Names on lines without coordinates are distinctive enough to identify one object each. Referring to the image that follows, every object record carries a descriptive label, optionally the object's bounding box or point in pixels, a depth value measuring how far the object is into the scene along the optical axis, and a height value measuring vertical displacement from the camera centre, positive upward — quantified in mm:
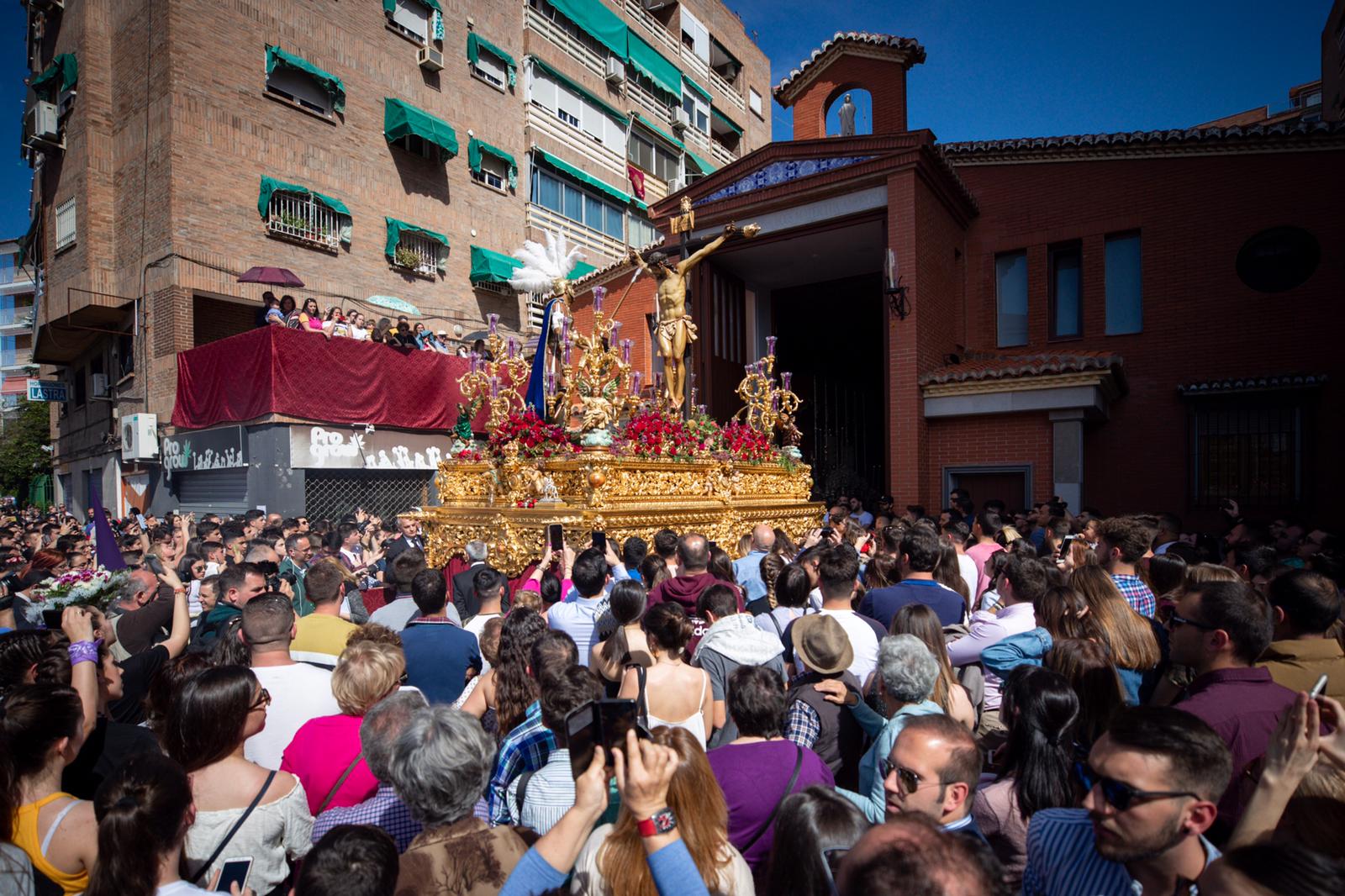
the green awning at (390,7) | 21016 +13059
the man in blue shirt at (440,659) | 4305 -1245
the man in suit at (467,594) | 6595 -1338
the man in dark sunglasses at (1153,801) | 1817 -907
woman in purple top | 2461 -1135
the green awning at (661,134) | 30234 +13896
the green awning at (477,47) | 23344 +13350
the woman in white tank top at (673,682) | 3352 -1094
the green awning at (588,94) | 26359 +13809
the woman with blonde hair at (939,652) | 3322 -990
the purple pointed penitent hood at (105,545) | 5414 -689
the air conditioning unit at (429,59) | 22000 +12100
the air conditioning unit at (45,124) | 18438 +8542
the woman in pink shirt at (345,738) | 2873 -1190
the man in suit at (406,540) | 8672 -1199
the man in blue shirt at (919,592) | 4715 -950
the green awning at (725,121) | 35641 +16714
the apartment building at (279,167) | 16609 +7935
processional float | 9562 -56
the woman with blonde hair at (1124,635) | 3598 -948
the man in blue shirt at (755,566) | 6164 -1061
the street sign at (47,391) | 22594 +2027
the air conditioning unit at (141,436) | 16234 +407
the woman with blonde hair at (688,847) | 1897 -1077
